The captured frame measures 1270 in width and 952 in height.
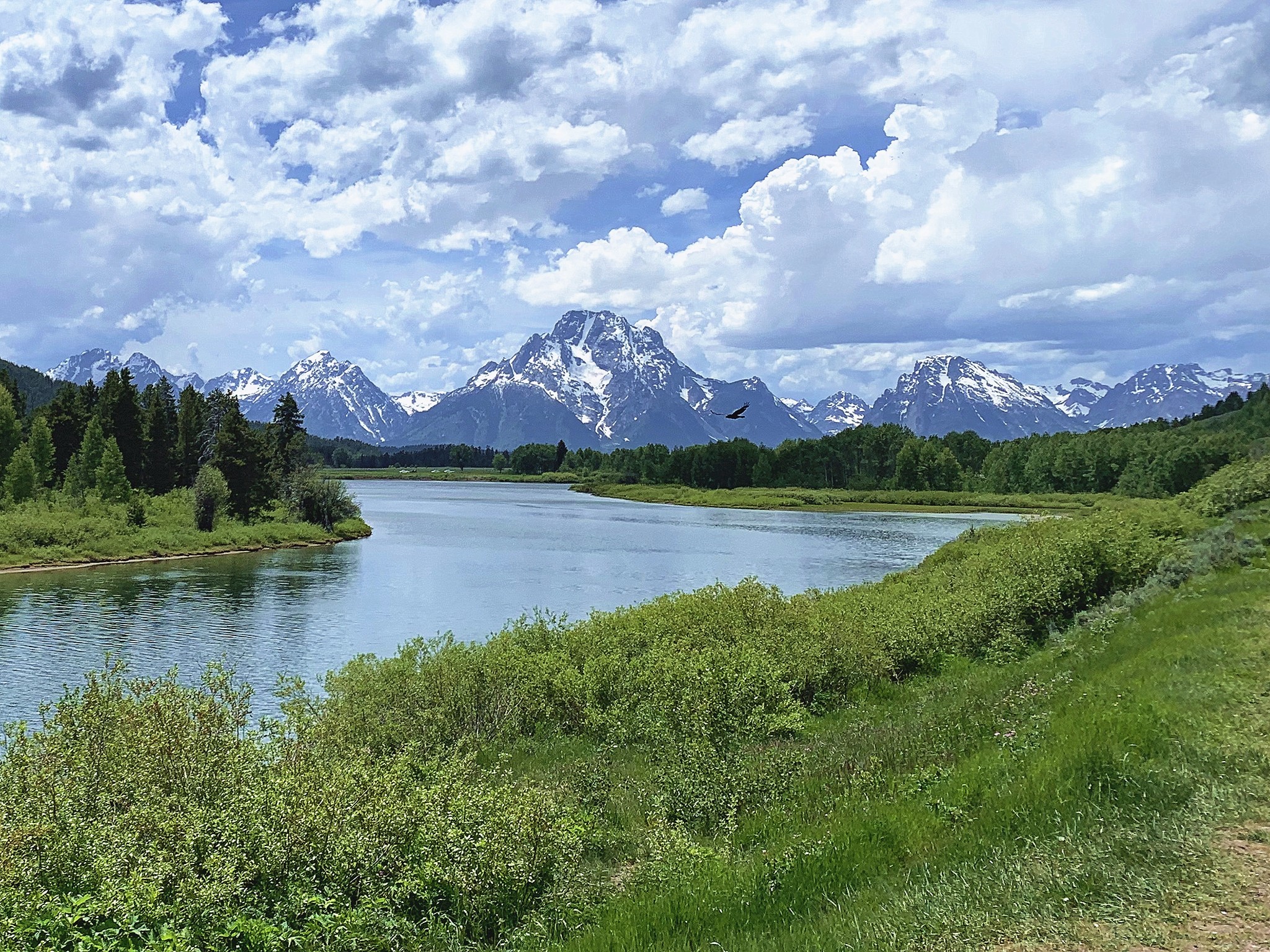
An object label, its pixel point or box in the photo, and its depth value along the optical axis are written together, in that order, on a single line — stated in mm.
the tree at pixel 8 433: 89938
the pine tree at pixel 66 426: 99625
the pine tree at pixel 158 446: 105750
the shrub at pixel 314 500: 103125
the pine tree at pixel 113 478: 87312
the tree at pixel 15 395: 110769
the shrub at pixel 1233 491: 52094
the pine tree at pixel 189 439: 111375
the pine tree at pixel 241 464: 97438
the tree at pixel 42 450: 90812
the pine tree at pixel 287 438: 109500
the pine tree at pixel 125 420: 101312
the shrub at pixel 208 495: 87938
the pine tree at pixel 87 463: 88812
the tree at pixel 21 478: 84000
